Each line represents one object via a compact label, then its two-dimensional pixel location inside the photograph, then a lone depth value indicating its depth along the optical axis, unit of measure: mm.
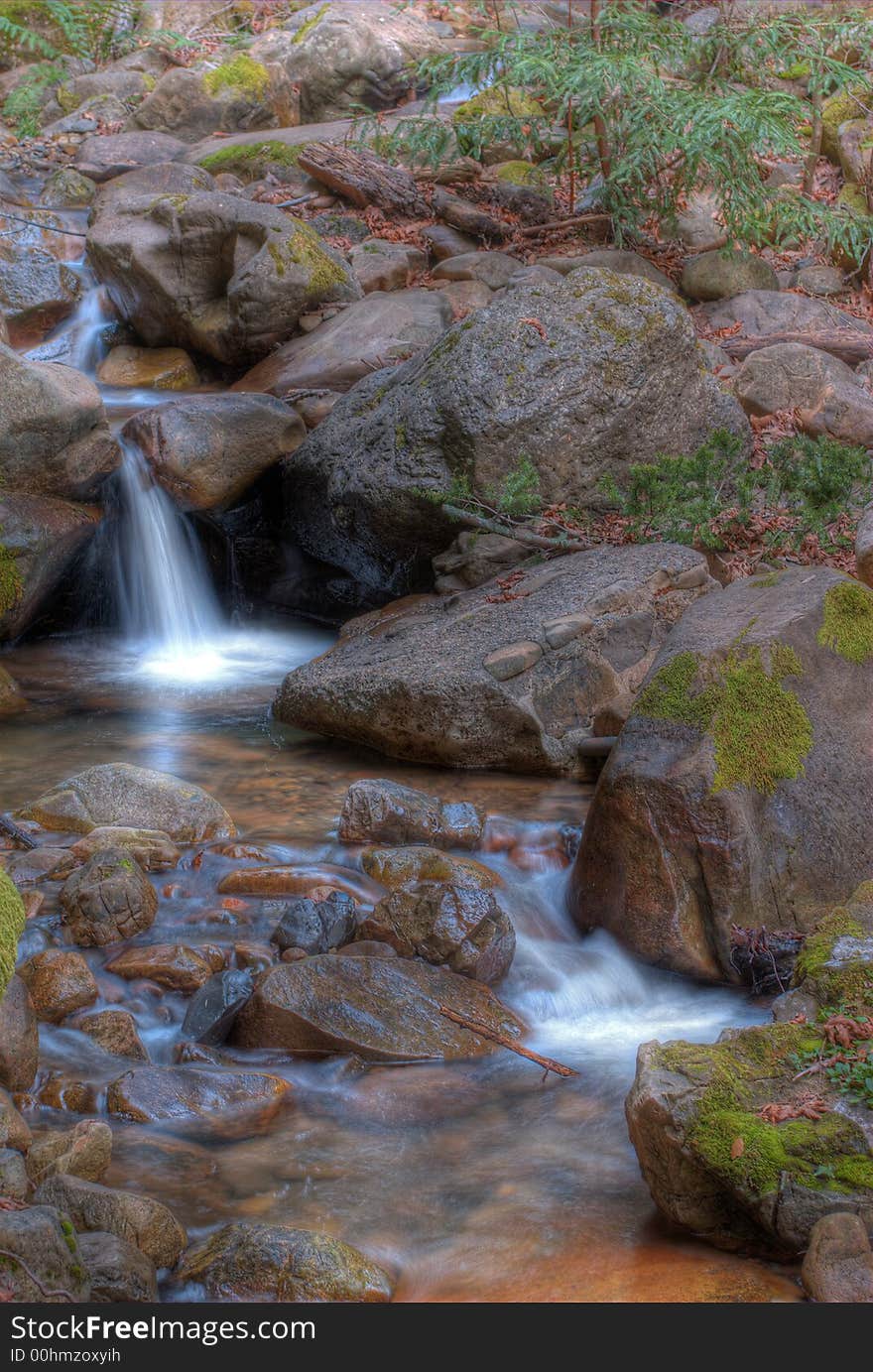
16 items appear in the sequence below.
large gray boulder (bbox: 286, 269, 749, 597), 7906
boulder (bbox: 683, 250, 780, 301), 12023
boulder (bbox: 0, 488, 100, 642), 8117
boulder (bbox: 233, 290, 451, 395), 10414
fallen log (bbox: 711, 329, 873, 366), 11016
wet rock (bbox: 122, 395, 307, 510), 9031
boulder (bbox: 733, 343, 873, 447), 9727
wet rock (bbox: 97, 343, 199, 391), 11320
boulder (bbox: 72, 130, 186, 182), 14938
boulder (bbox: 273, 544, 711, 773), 6492
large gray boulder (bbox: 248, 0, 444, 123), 17281
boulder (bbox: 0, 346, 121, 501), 8172
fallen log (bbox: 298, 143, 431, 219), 13477
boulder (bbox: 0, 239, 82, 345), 11766
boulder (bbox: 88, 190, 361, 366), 11016
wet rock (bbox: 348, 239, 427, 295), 12102
